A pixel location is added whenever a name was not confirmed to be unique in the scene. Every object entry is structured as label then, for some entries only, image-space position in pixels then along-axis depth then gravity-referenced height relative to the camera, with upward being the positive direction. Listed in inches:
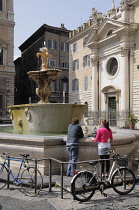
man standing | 287.9 -38.7
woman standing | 282.3 -35.0
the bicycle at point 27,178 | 247.9 -66.5
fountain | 422.3 -11.3
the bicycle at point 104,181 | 227.9 -66.7
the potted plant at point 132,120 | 1095.8 -50.0
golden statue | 519.5 +103.6
